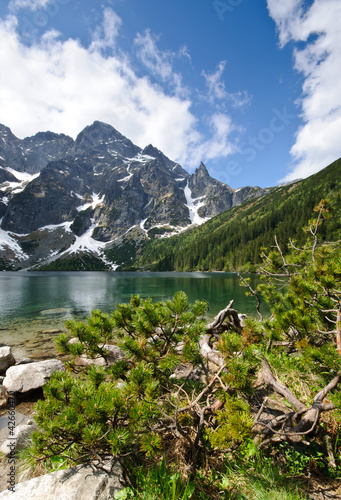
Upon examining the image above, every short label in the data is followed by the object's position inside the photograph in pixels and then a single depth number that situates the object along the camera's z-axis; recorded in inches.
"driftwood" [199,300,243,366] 265.1
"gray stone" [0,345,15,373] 371.9
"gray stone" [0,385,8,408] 258.4
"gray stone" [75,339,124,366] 364.8
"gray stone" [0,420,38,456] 157.2
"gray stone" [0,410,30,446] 197.7
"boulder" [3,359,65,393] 279.6
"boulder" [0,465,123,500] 84.3
